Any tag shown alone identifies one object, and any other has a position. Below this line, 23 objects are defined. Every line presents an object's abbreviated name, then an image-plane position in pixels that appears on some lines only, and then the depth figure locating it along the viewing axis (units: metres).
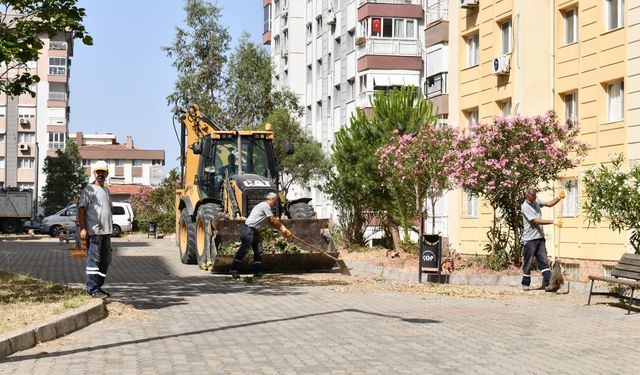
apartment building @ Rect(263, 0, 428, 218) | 56.09
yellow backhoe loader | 23.86
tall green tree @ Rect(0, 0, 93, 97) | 16.67
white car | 60.89
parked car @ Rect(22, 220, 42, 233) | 71.38
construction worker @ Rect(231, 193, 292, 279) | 22.00
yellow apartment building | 25.97
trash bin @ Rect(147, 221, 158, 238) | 58.16
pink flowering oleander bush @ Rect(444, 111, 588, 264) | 21.83
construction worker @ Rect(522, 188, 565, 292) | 19.73
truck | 69.50
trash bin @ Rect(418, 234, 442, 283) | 21.69
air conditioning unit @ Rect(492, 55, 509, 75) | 31.39
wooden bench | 15.96
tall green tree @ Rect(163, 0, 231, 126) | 49.19
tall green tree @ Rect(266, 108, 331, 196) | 52.16
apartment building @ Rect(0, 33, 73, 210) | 109.69
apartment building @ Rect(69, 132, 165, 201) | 146.75
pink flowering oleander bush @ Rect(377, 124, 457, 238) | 27.58
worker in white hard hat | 15.48
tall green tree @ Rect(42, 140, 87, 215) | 89.44
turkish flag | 56.31
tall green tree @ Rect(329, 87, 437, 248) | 32.00
